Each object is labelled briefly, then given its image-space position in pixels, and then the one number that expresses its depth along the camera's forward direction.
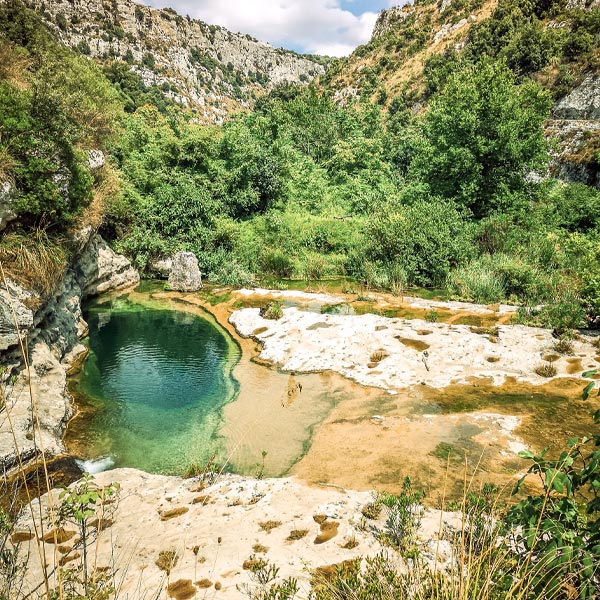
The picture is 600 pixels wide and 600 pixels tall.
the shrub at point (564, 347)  9.95
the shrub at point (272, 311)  13.95
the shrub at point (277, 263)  20.98
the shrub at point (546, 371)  9.32
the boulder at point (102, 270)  15.58
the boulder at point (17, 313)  8.04
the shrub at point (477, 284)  15.06
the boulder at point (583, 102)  27.83
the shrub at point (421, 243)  17.84
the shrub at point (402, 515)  4.56
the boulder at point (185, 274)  18.42
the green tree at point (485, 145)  21.05
